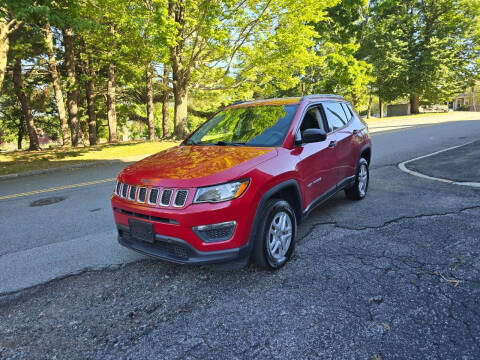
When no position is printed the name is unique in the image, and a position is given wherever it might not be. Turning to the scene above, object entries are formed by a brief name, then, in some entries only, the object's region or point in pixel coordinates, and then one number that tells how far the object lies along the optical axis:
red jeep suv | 2.68
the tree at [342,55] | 28.20
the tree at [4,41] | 11.78
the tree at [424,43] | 34.62
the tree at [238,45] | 14.38
